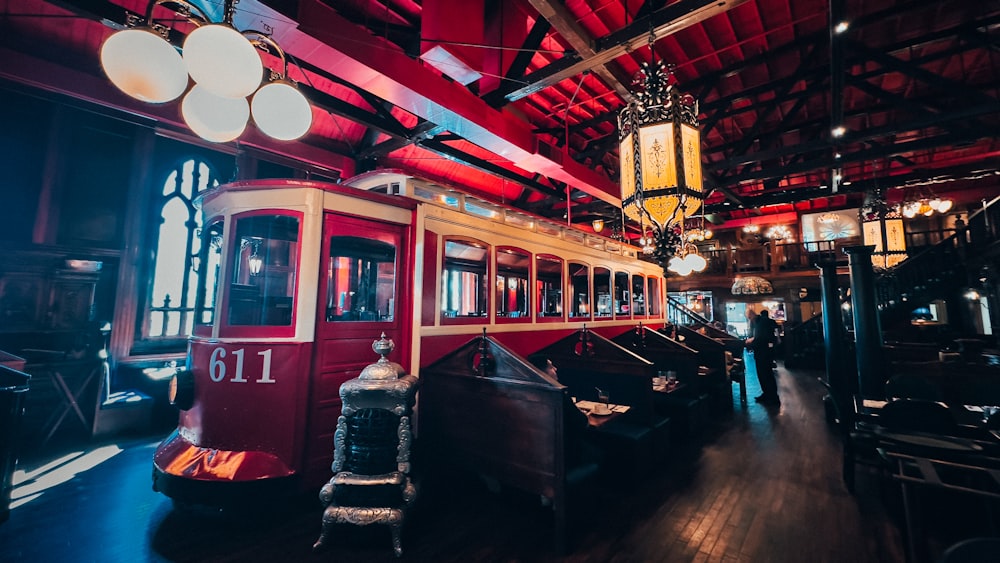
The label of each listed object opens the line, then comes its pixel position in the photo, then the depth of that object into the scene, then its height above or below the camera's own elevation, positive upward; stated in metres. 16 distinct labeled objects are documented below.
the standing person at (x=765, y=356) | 7.07 -0.87
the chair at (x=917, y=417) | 2.93 -0.87
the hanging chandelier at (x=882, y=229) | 9.88 +2.43
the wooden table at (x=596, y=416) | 3.45 -1.06
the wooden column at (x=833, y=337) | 4.79 -0.34
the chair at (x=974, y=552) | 1.15 -0.78
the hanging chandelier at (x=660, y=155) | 3.39 +1.55
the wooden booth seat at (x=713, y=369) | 6.24 -1.04
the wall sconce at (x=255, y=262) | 4.91 +0.65
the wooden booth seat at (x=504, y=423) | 2.82 -1.01
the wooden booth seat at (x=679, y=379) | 5.03 -1.05
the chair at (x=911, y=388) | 3.92 -0.83
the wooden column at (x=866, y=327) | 4.82 -0.18
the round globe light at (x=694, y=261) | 8.34 +1.21
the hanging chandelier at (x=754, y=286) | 14.42 +1.09
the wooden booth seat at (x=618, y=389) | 3.74 -1.04
